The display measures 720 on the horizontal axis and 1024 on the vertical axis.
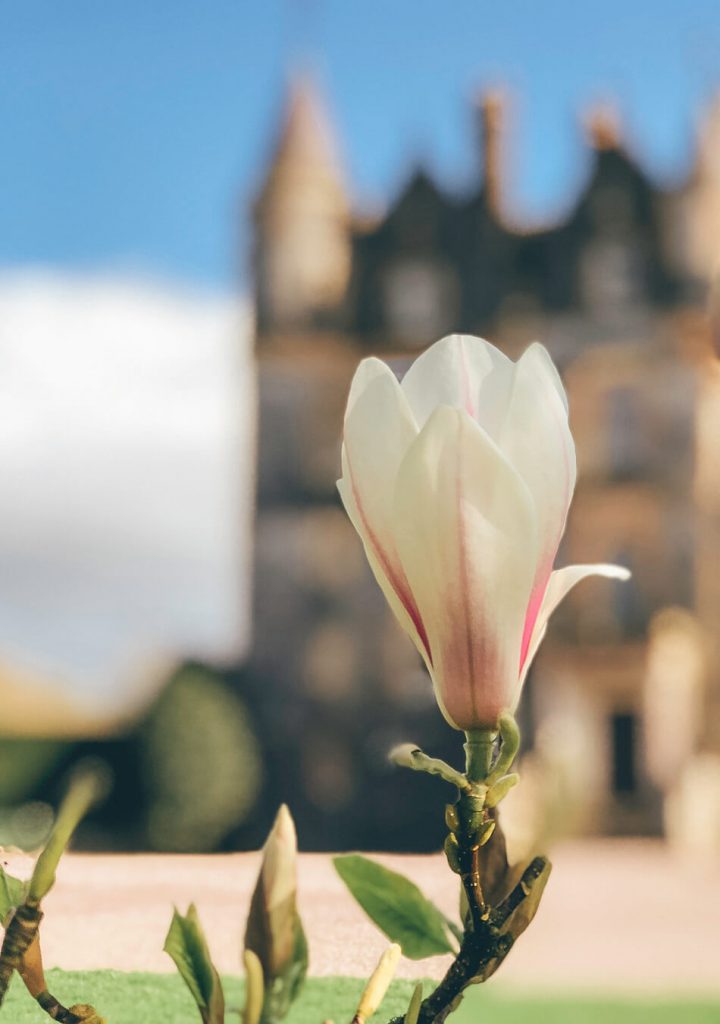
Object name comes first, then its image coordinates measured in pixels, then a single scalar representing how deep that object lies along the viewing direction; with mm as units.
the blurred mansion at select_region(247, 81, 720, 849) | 21781
